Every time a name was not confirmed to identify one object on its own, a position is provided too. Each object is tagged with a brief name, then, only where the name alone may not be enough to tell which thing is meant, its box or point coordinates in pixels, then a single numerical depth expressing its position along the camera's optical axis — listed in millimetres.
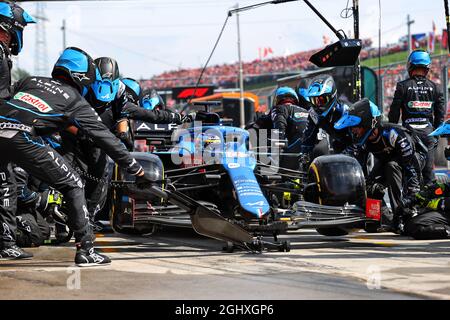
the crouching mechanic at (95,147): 16047
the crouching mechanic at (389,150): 17844
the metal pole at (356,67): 22984
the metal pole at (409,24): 59741
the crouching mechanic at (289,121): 23203
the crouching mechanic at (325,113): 19516
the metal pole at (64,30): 103844
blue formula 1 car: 14047
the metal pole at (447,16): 20250
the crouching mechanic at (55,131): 12461
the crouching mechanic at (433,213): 16266
